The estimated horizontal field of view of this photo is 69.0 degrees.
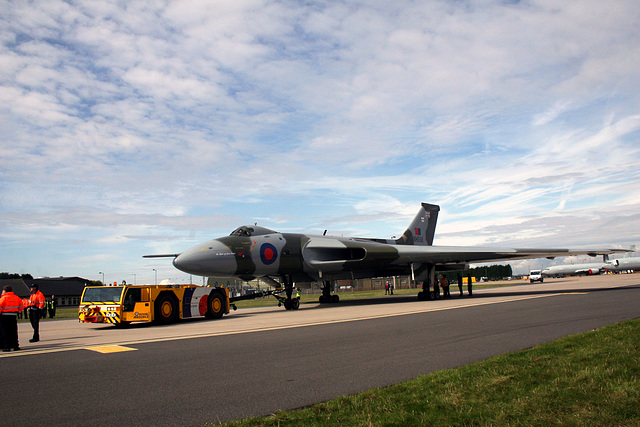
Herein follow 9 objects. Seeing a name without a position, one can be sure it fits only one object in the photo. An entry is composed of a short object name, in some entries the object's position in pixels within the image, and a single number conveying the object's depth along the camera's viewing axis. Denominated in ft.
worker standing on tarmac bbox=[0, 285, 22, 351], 33.72
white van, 212.43
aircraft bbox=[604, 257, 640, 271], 291.38
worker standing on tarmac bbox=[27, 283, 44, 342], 39.47
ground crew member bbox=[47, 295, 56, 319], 85.80
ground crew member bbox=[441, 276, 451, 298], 91.45
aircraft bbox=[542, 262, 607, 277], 317.42
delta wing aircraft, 65.77
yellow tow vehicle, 49.62
